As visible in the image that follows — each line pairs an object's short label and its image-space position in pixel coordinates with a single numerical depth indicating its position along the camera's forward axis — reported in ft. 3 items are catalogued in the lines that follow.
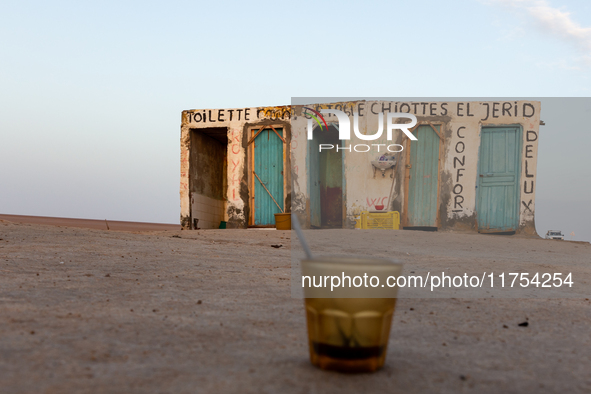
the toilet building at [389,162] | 31.35
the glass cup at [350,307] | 4.10
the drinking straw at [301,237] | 4.10
